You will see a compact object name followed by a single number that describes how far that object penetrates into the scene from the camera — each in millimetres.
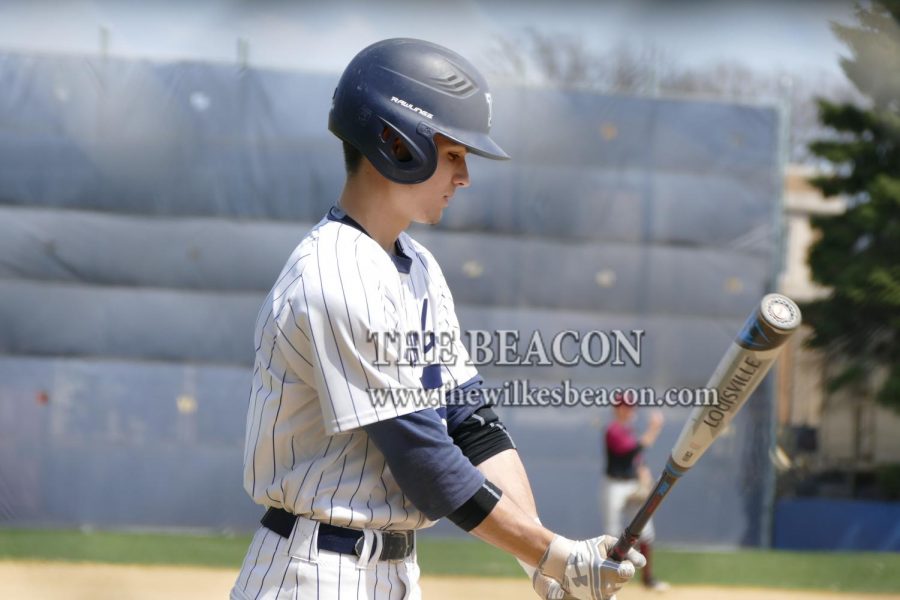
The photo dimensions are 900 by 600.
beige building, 20687
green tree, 19891
